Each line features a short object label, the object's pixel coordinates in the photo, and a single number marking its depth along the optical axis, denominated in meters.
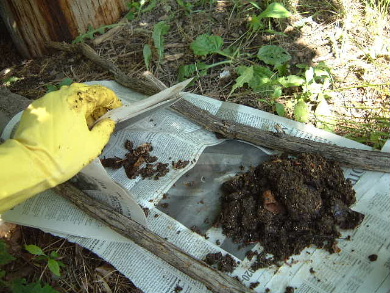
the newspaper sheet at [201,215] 0.49
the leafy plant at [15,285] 0.44
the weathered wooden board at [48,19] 0.75
